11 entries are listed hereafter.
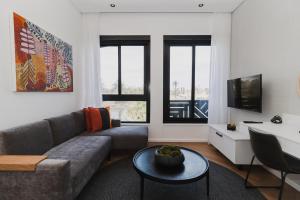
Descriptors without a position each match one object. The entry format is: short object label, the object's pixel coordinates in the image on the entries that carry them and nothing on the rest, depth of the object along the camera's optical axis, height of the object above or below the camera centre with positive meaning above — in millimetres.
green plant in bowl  1714 -657
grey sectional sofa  1295 -681
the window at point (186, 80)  3840 +349
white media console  1543 -624
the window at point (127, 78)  3895 +396
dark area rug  1857 -1143
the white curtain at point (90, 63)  3654 +710
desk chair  1561 -599
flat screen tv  2484 +32
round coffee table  1550 -775
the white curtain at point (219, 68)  3641 +594
